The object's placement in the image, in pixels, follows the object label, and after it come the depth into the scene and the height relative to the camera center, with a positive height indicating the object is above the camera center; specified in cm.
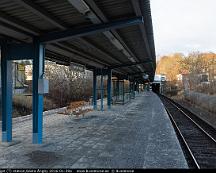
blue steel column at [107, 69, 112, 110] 2540 -19
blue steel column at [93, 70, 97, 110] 2495 -34
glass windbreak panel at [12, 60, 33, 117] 1466 -94
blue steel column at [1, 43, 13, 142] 1006 -30
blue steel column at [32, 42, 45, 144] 982 -26
